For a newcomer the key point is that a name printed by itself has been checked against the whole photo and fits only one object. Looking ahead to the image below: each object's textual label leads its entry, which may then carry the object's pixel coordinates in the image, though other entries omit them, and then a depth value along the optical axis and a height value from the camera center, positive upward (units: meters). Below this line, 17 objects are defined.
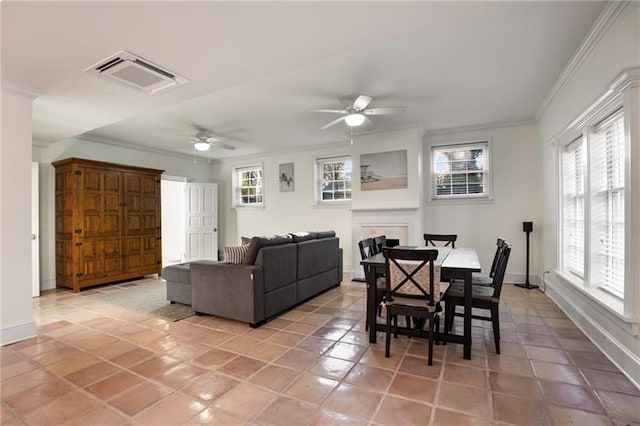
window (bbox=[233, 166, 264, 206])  7.62 +0.66
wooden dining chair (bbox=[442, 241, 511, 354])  2.61 -0.77
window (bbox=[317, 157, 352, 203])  6.52 +0.71
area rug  3.79 -1.25
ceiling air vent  2.49 +1.24
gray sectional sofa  3.27 -0.80
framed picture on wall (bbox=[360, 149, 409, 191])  5.34 +0.72
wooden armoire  4.98 -0.16
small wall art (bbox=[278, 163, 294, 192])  7.01 +0.81
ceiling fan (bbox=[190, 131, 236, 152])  5.28 +1.24
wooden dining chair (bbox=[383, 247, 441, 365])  2.44 -0.65
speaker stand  4.78 -1.21
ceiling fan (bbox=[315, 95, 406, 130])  3.54 +1.24
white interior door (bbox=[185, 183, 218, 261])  7.14 -0.20
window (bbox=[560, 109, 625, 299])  2.58 +0.03
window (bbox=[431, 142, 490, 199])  5.36 +0.71
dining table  2.52 -0.57
